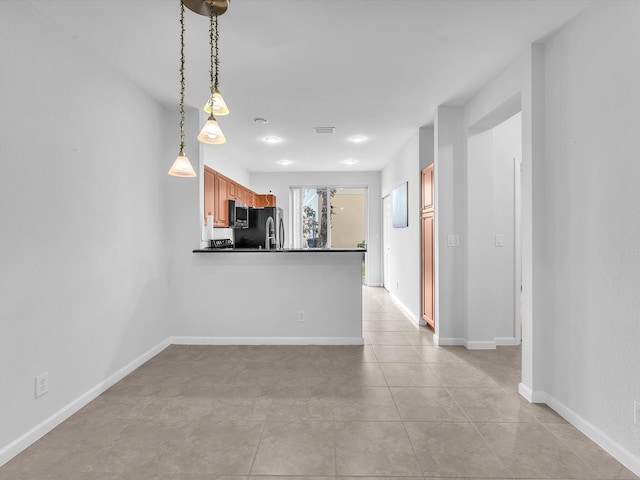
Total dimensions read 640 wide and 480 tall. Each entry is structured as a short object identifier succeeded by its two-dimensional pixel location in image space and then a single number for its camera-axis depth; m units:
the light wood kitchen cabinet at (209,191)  4.09
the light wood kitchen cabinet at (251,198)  6.28
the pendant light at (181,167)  2.23
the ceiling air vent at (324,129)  4.33
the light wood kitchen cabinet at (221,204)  4.51
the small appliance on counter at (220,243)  4.00
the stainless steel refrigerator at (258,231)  4.40
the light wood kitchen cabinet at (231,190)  4.98
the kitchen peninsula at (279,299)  3.78
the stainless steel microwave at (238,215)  4.16
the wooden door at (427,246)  4.09
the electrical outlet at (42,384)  2.05
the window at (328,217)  7.70
